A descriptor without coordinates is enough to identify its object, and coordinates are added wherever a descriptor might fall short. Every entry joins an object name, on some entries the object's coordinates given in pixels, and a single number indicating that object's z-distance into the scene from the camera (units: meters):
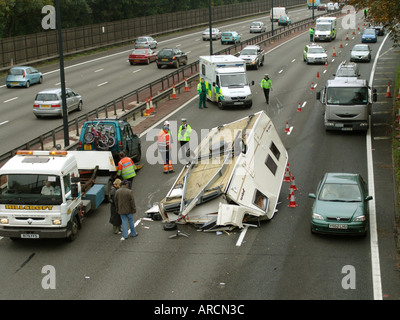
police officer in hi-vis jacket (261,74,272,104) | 35.03
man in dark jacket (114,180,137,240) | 16.97
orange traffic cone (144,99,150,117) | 34.72
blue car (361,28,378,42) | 63.67
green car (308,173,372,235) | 16.42
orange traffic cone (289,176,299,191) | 20.20
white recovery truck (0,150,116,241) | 16.33
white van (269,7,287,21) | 92.15
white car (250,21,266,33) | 79.88
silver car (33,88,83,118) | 33.94
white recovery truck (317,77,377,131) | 28.00
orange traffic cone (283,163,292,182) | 21.89
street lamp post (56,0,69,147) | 24.60
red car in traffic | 54.75
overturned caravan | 17.50
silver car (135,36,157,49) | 64.44
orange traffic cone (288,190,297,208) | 19.45
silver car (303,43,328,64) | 50.09
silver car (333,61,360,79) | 38.69
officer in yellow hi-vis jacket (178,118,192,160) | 25.00
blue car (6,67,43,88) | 44.81
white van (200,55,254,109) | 34.50
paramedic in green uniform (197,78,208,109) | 34.97
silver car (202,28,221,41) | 73.44
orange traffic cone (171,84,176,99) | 39.18
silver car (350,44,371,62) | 49.97
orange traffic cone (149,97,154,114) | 35.23
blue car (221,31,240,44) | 68.31
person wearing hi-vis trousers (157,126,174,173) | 23.16
